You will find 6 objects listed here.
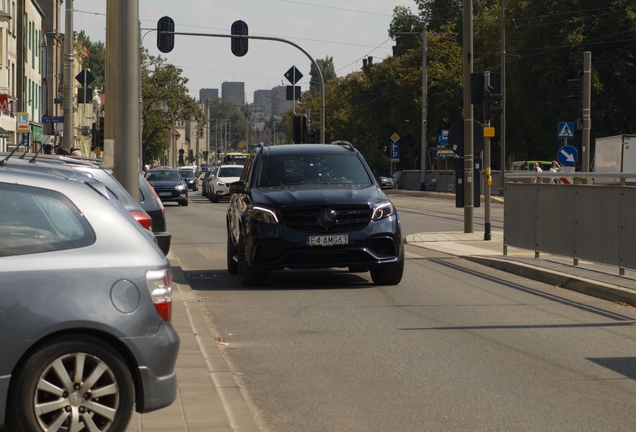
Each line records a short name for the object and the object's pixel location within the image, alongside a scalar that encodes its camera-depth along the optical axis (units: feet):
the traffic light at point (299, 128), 127.03
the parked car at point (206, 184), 169.78
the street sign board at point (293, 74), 143.33
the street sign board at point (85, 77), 122.20
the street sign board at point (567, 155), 108.37
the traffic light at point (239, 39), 116.37
